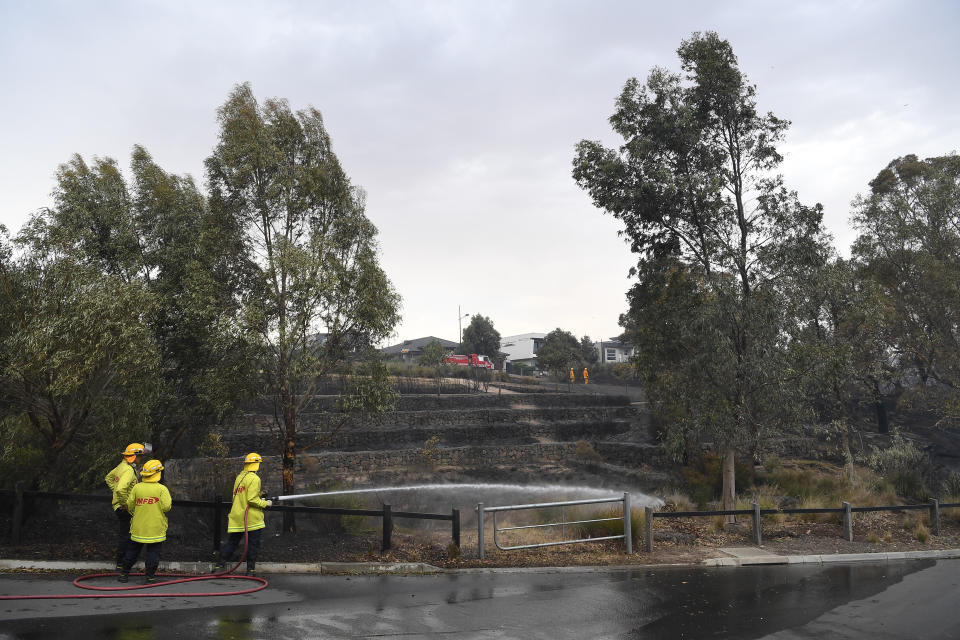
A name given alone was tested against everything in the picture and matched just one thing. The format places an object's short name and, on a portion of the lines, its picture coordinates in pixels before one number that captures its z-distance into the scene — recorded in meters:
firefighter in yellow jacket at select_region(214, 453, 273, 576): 8.80
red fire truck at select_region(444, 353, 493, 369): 61.16
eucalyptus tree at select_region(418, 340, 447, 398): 51.50
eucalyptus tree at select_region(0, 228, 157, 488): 10.16
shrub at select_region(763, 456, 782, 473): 26.68
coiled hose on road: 7.60
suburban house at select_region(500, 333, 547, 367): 104.59
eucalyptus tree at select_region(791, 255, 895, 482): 16.33
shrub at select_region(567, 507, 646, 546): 12.03
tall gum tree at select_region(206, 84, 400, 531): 14.20
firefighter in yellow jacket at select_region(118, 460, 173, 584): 8.23
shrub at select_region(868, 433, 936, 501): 21.78
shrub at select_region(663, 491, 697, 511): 18.99
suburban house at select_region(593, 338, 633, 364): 99.81
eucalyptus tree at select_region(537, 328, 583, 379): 55.68
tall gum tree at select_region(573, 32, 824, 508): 16.48
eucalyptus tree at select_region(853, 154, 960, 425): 26.53
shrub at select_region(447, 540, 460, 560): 10.55
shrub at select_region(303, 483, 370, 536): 14.88
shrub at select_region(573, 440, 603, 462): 35.25
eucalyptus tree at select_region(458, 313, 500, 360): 77.31
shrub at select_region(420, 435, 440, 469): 31.41
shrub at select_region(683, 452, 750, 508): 24.66
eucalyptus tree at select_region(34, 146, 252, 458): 13.94
